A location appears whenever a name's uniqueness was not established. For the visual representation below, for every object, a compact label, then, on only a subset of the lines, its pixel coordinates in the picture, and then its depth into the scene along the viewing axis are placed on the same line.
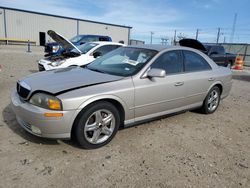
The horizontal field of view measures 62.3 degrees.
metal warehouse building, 27.91
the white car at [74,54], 6.79
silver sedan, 2.72
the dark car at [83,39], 13.42
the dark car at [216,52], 10.42
